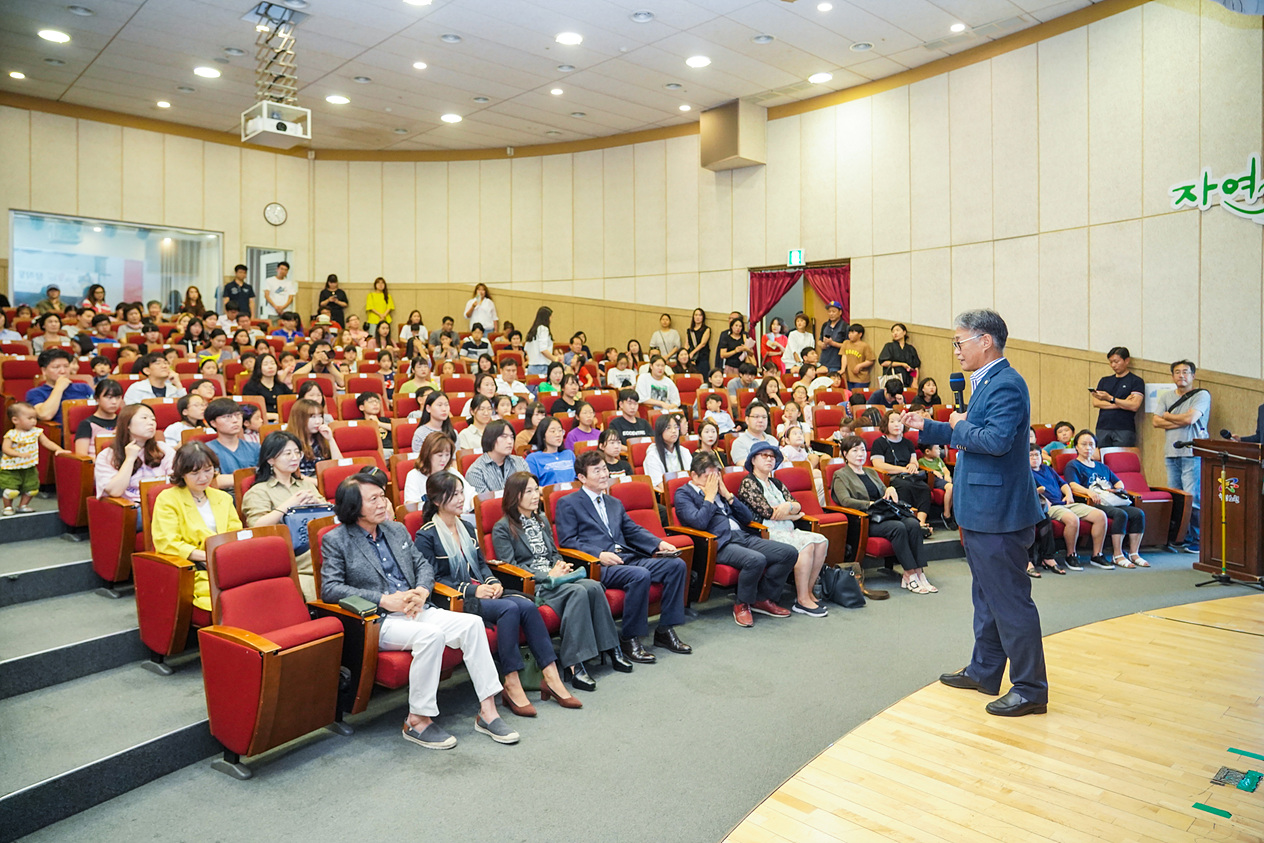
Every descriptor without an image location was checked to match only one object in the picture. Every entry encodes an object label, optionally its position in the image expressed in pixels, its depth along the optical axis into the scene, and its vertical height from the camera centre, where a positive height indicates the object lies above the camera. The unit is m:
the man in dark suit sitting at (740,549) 4.55 -0.76
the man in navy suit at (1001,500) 2.92 -0.31
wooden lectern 5.29 -0.64
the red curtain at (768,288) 10.22 +1.58
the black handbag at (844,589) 4.85 -1.03
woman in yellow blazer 3.33 -0.41
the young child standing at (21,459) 4.50 -0.23
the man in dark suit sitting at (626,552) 3.95 -0.70
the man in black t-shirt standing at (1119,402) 7.20 +0.10
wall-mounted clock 11.95 +2.96
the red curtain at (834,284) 9.80 +1.56
